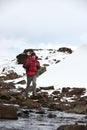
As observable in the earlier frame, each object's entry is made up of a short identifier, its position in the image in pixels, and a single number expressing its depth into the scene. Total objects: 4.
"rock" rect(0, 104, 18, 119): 7.67
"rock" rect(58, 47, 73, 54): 38.11
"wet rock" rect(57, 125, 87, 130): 6.22
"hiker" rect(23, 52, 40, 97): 11.71
